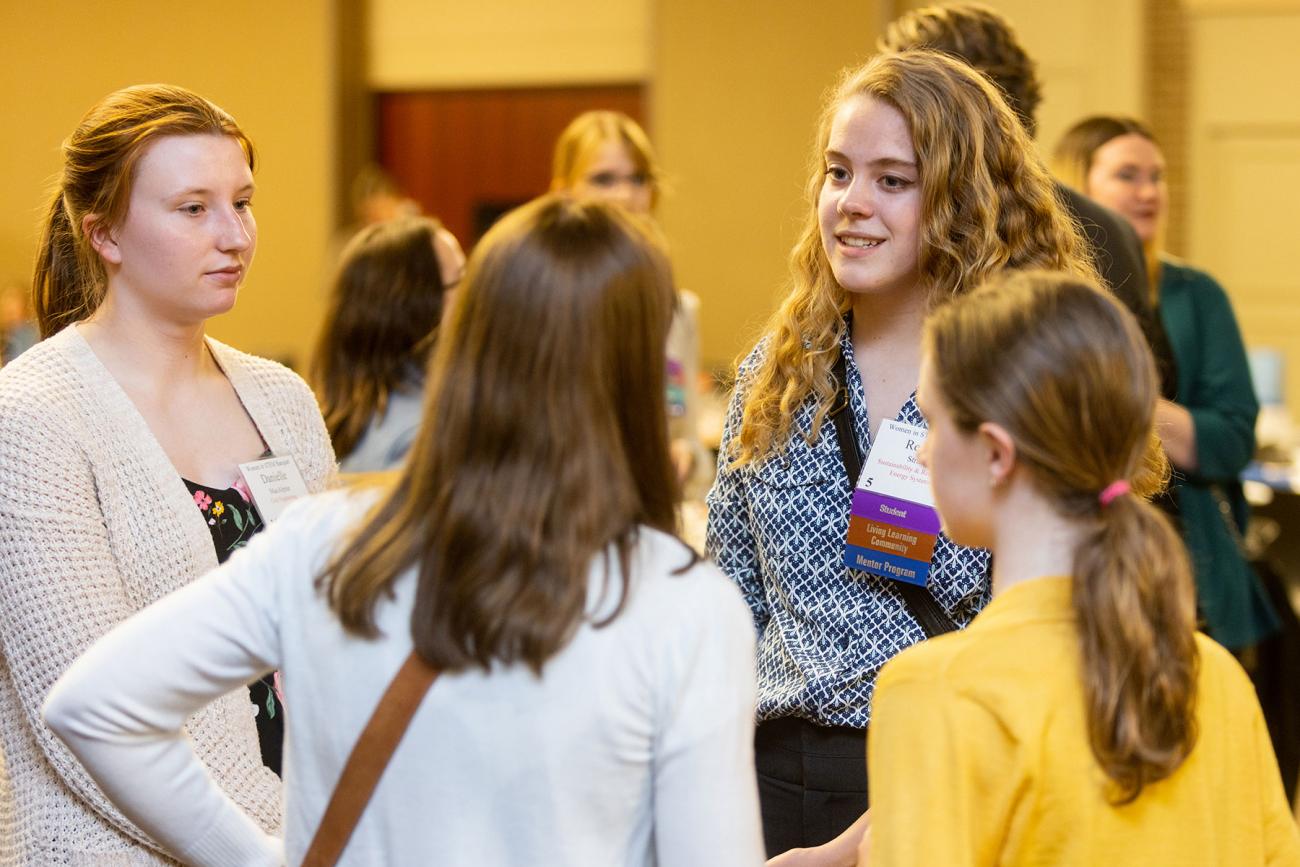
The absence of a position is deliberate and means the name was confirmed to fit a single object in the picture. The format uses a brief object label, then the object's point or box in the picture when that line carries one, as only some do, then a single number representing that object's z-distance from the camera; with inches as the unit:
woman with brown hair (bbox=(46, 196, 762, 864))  114.8
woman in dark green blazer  171.7
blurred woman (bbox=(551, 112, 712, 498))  210.8
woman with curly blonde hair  133.6
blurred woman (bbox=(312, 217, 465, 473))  173.5
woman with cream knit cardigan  130.2
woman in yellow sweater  116.2
